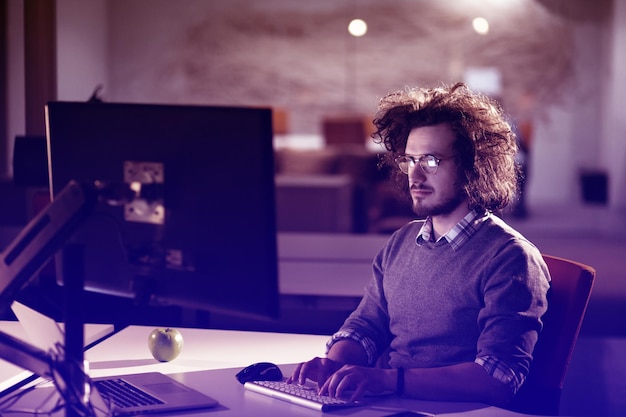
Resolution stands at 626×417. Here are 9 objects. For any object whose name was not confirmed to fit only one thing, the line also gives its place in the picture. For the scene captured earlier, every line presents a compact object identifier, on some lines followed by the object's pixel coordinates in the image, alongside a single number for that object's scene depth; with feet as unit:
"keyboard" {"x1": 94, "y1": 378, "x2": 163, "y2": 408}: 8.88
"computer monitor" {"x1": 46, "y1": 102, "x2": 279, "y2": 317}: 8.26
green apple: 10.14
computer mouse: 9.35
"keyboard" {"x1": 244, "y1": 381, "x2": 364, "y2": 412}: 8.76
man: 9.04
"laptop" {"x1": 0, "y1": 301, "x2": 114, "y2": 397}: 8.45
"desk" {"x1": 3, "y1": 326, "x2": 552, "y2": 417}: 8.79
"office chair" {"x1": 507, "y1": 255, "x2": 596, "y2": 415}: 9.74
